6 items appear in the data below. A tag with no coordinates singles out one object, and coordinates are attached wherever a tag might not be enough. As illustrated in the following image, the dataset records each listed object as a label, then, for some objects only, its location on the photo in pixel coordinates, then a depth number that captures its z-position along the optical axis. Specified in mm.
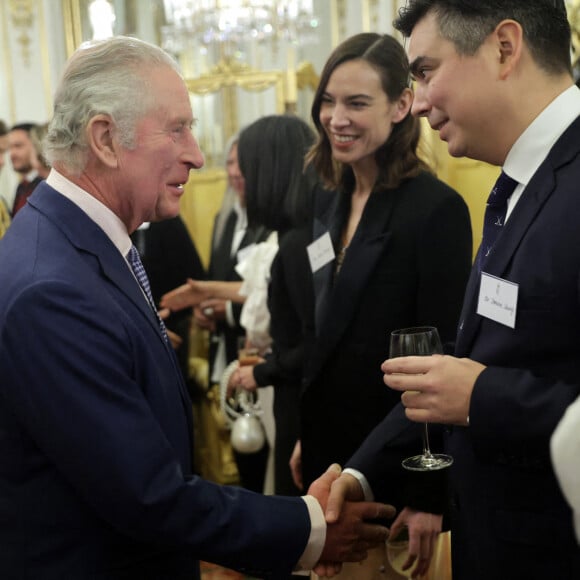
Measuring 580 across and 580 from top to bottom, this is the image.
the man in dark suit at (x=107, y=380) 1475
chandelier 7648
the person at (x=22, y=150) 6488
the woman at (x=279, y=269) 2963
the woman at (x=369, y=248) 2379
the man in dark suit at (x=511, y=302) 1494
